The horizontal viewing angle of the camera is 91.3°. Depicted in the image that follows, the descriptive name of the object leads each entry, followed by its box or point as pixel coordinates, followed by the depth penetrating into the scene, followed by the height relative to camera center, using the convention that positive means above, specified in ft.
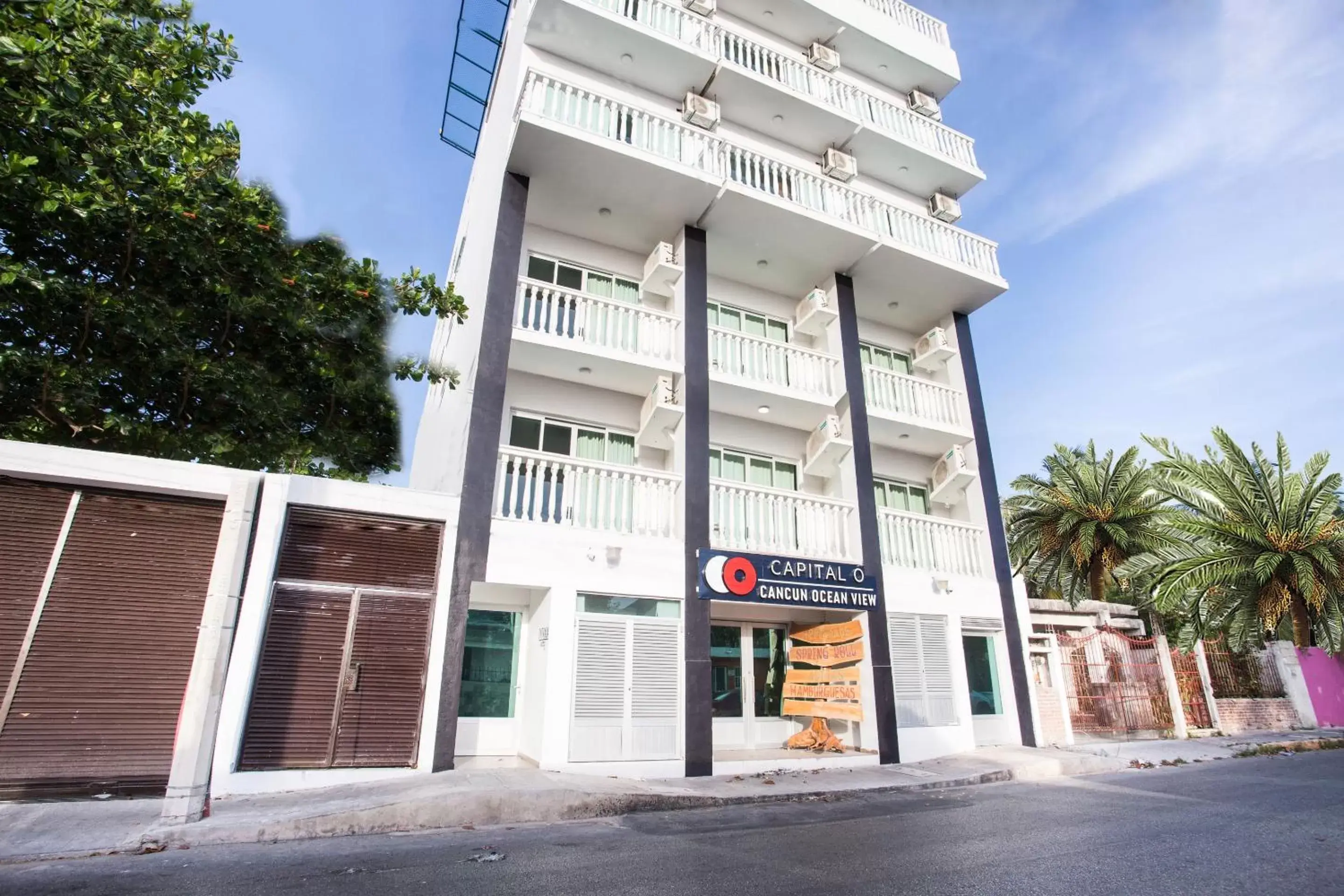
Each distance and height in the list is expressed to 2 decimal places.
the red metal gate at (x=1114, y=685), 44.27 +0.00
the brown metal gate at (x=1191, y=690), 46.83 -0.28
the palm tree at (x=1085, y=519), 67.21 +16.35
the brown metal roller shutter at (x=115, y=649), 22.17 +0.83
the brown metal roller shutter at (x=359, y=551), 26.66 +4.96
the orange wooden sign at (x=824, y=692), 36.22 -0.59
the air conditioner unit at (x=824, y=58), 51.96 +46.61
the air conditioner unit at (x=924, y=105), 56.18 +46.72
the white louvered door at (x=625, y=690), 29.89 -0.50
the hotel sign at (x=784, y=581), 33.78 +5.04
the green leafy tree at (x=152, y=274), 24.43 +18.36
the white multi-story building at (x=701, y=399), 31.53 +16.48
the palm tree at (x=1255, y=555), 48.52 +9.45
